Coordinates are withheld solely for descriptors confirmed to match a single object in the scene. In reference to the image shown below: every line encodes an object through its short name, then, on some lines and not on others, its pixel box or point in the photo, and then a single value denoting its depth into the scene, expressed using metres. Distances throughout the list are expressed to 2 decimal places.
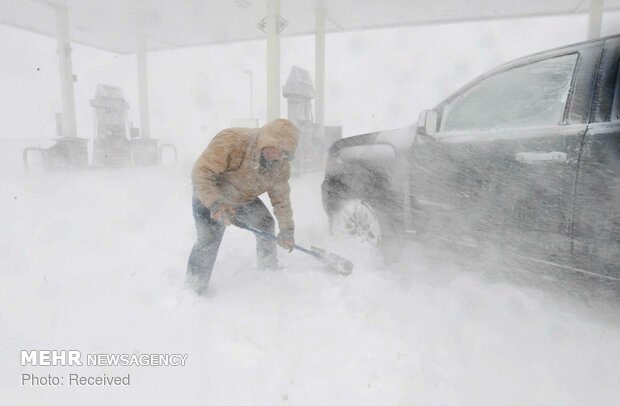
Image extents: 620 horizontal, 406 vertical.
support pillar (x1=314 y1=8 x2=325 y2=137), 11.84
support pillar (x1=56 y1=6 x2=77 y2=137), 11.47
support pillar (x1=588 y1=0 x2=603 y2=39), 9.45
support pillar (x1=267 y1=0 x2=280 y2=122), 9.08
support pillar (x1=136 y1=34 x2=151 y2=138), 14.56
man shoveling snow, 2.77
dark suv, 2.23
